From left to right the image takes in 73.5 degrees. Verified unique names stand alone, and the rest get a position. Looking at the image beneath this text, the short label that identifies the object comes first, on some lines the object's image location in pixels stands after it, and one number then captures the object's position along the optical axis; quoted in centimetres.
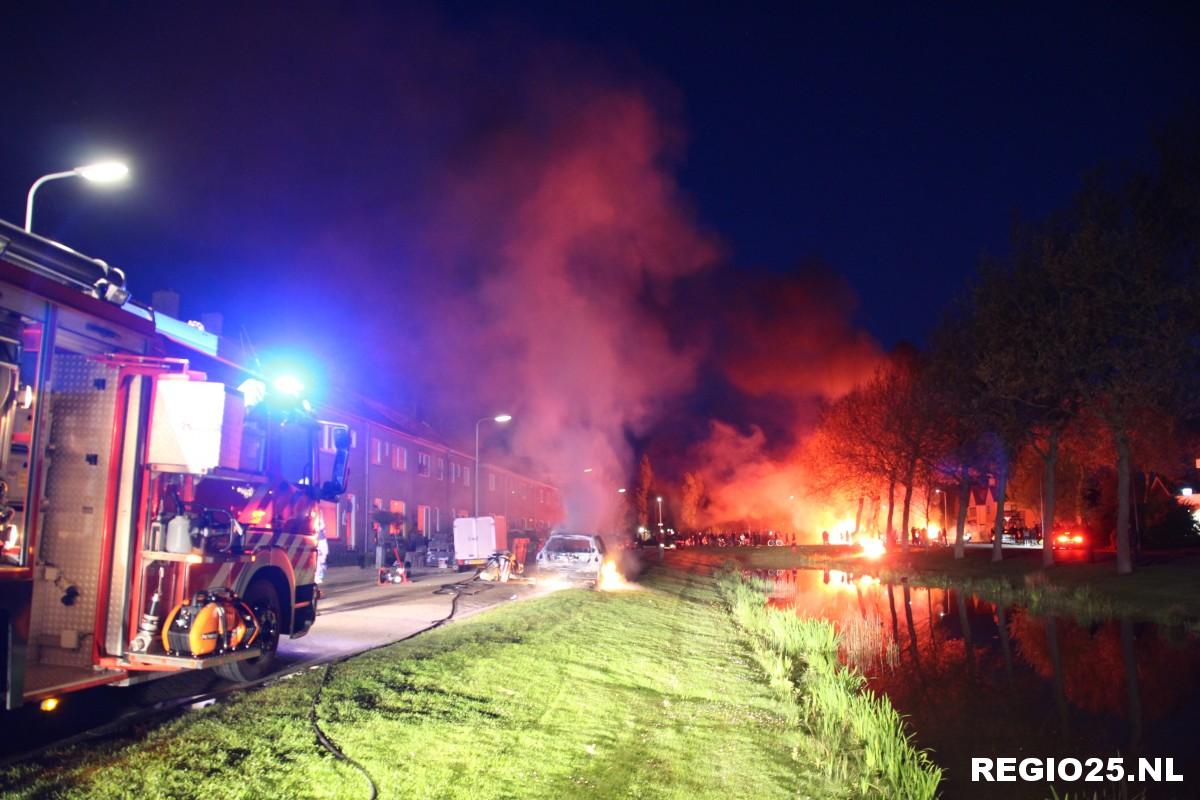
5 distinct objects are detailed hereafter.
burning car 2333
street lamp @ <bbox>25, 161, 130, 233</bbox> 1266
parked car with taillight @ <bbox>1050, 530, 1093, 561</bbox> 4348
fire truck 638
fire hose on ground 542
